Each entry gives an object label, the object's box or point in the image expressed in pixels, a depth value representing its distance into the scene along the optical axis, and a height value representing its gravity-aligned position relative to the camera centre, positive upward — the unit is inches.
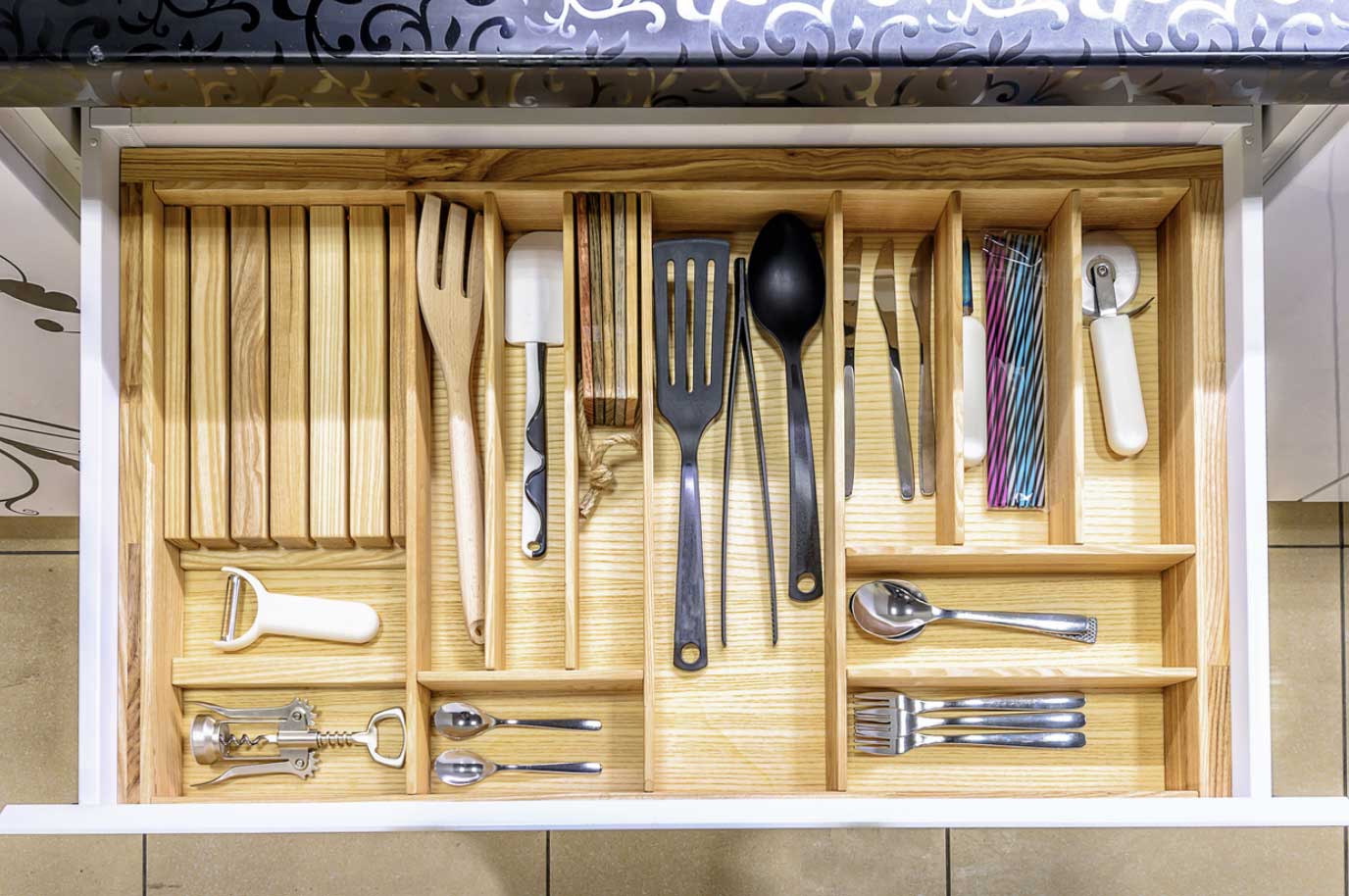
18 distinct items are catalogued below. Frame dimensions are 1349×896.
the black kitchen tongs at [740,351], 39.8 +4.2
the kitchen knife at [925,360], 39.6 +3.9
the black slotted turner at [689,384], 39.0 +2.9
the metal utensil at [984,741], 38.7 -11.1
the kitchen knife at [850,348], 40.1 +4.4
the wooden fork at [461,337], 36.8 +4.6
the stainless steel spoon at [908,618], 39.2 -6.4
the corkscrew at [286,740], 38.3 -10.8
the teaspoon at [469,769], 38.4 -12.0
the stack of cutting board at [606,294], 37.0 +6.1
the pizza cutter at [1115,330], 38.8 +4.8
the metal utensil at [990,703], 39.0 -9.7
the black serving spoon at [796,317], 39.0 +5.5
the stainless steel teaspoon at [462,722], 38.3 -10.1
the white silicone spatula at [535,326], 39.3 +5.2
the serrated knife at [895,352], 39.9 +4.2
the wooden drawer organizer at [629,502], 36.3 -1.7
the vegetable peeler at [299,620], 38.0 -6.1
